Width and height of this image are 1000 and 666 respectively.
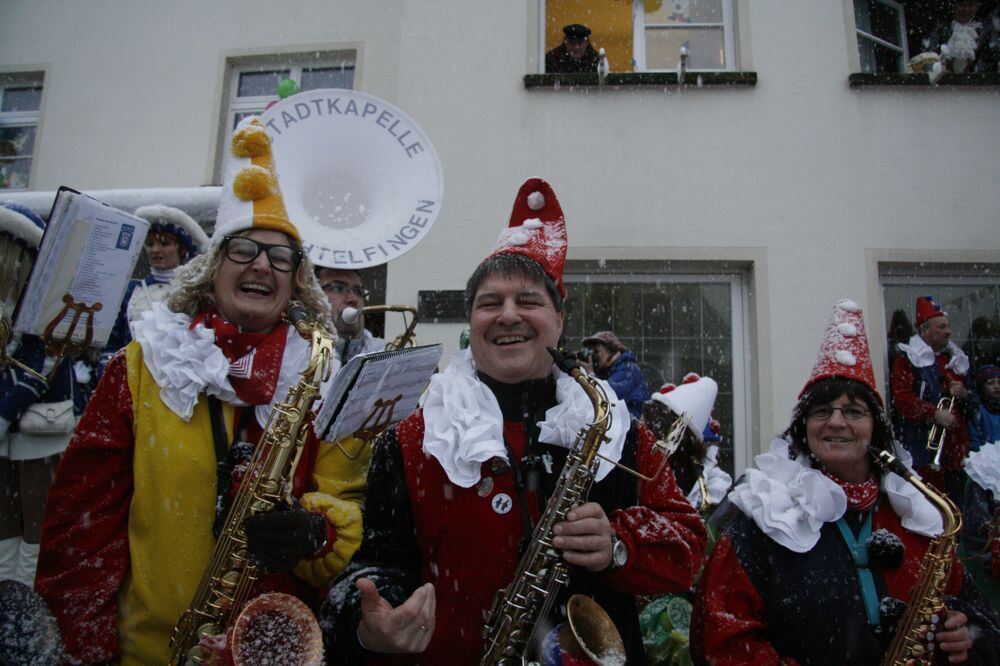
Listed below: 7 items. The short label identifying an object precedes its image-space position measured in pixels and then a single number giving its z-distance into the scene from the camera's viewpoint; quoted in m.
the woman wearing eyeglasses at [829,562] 2.04
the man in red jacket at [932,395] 5.24
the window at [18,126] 7.90
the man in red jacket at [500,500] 1.76
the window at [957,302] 6.21
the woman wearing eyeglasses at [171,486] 1.92
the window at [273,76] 7.36
